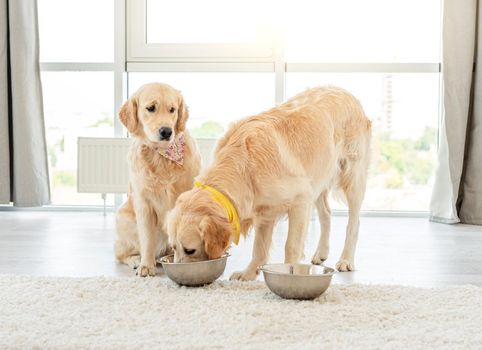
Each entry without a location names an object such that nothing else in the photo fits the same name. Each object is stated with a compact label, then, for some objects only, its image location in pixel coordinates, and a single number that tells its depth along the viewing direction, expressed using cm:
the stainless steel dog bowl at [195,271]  217
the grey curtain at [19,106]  457
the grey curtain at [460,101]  439
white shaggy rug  164
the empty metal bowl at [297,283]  202
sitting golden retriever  259
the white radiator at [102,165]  464
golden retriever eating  214
